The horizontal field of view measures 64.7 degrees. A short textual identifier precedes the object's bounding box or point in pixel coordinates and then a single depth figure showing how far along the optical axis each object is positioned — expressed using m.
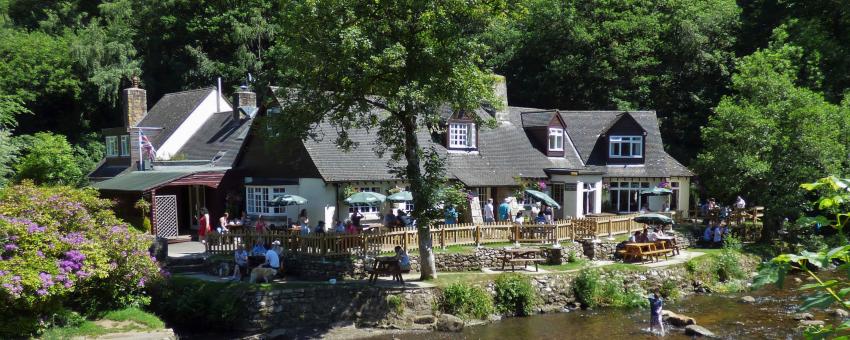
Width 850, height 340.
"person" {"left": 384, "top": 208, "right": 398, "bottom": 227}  25.97
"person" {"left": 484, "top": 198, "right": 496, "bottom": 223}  28.01
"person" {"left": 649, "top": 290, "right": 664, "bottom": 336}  19.16
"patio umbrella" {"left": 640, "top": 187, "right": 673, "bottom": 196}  32.94
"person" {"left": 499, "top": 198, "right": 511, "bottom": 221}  28.19
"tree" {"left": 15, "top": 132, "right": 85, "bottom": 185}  31.97
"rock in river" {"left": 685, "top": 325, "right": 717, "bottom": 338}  19.20
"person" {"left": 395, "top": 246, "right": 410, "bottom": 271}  22.23
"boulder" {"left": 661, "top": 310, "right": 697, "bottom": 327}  20.27
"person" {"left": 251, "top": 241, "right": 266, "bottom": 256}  22.41
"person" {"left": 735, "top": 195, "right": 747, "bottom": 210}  34.59
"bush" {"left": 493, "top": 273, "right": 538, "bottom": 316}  21.89
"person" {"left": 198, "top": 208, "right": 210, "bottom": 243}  26.84
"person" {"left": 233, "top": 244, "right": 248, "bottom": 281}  21.81
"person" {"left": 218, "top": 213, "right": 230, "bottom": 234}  26.05
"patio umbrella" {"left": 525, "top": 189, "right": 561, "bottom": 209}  28.41
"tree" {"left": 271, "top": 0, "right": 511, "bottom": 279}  18.97
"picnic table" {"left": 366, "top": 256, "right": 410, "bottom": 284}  21.53
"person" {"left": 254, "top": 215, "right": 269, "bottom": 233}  24.22
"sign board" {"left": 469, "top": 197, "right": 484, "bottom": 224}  28.70
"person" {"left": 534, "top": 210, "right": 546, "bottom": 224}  27.03
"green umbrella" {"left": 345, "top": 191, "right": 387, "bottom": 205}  25.36
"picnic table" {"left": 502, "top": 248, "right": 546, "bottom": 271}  23.78
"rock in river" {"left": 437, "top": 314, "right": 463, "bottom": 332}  19.83
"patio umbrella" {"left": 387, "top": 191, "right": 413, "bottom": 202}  26.28
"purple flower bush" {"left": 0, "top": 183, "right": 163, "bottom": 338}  15.91
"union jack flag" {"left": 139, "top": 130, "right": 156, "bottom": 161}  34.16
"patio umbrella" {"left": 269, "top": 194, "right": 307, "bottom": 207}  25.78
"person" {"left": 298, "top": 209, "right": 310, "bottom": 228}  24.94
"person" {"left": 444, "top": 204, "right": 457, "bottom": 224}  21.78
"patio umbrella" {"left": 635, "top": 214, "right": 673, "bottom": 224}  27.70
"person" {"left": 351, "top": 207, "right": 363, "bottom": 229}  25.59
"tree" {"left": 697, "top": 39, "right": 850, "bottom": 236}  29.97
